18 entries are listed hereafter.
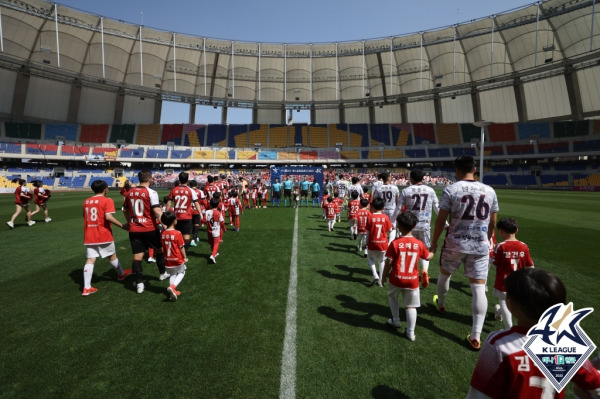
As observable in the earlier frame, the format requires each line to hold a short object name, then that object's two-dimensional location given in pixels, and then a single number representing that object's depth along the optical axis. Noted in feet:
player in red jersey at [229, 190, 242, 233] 32.22
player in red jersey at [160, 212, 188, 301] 14.98
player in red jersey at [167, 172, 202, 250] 21.63
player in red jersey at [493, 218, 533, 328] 11.50
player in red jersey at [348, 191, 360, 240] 29.94
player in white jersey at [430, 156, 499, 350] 11.12
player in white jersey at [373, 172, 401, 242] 22.72
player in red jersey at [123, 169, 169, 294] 16.72
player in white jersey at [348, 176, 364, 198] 34.08
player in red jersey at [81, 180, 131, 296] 16.19
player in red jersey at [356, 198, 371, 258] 23.13
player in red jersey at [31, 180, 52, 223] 37.43
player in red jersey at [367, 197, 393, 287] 16.53
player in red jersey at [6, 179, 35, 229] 36.01
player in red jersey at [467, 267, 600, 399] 3.91
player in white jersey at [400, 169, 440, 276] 17.11
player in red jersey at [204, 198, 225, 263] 22.17
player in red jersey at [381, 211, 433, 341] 11.26
